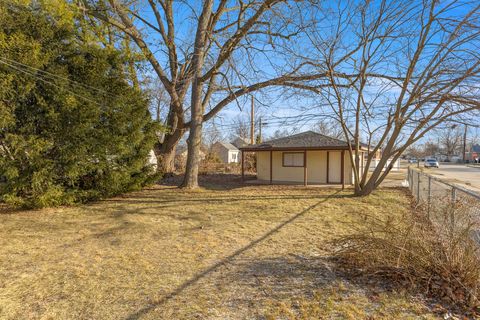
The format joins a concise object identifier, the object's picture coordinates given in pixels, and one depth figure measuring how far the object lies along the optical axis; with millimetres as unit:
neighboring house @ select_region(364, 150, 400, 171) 25125
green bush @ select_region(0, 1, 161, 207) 6879
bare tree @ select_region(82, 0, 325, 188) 10742
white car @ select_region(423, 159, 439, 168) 39469
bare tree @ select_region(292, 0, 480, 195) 7195
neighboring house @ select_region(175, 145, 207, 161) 36856
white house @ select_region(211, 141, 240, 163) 49656
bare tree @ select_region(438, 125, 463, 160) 66312
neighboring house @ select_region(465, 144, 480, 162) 64300
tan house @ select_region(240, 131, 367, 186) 15273
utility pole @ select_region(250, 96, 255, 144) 23638
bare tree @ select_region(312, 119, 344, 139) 11430
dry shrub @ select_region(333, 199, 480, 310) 3078
